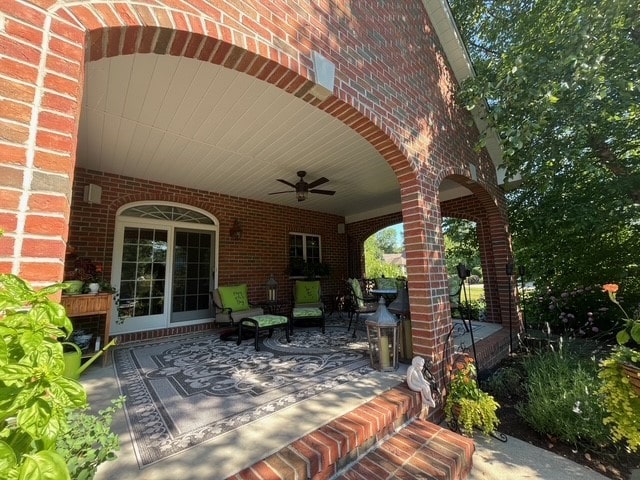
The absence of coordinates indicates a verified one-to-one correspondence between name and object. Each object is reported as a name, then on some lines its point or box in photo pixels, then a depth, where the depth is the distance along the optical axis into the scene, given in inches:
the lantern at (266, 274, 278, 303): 203.6
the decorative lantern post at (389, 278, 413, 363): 117.1
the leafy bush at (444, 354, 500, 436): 89.6
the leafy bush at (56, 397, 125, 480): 40.2
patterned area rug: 71.0
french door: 174.7
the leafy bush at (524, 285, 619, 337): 184.4
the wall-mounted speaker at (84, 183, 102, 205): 160.2
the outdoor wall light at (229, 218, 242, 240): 215.5
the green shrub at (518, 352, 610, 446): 90.8
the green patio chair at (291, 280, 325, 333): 208.7
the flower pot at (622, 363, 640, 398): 65.3
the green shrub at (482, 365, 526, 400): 123.7
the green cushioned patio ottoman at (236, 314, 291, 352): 149.8
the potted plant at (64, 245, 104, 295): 131.4
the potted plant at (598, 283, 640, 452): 67.4
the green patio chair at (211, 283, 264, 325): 175.1
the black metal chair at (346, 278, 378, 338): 177.2
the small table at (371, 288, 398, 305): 215.2
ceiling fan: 166.2
